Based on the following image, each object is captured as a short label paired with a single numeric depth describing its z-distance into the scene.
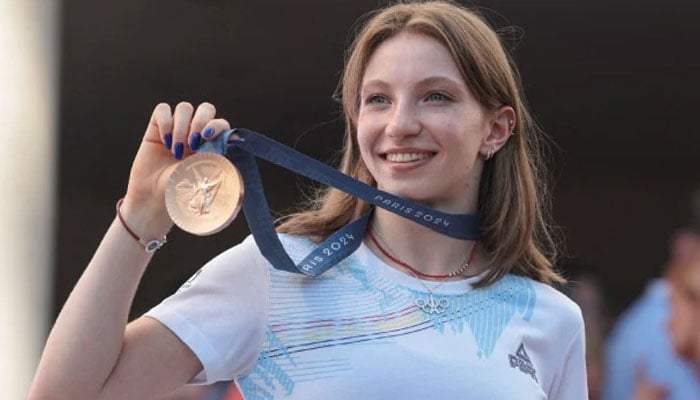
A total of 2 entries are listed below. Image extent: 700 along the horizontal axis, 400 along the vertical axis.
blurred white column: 10.95
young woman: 4.41
